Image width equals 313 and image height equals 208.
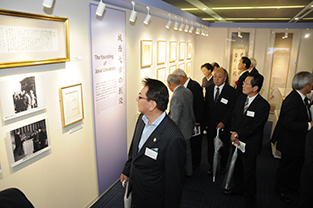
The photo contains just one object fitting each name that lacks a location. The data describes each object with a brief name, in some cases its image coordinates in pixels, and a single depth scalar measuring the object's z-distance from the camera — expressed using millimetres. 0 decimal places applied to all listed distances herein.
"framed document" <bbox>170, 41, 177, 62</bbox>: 5827
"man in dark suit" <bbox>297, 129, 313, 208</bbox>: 2328
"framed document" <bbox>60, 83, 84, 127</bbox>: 2560
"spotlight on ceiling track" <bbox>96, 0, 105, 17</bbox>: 2588
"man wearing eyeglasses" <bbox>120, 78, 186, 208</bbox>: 1884
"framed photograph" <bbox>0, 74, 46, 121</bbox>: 1940
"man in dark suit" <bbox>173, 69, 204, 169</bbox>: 3943
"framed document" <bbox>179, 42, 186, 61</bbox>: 6594
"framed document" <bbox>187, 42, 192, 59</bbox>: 7373
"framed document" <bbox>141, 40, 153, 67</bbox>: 4312
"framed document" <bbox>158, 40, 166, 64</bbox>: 5120
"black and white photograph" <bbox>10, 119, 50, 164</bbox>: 2074
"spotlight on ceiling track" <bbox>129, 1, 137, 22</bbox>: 3163
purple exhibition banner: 3041
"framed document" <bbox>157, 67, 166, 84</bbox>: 5194
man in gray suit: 3400
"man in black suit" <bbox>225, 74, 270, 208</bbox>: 2926
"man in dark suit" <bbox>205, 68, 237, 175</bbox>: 3736
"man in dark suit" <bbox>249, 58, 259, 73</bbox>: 6070
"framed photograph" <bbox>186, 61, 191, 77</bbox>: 7471
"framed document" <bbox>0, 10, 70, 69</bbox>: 1881
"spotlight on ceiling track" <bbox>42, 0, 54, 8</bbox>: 1889
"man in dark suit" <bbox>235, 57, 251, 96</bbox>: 5637
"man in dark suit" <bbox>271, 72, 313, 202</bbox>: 3027
